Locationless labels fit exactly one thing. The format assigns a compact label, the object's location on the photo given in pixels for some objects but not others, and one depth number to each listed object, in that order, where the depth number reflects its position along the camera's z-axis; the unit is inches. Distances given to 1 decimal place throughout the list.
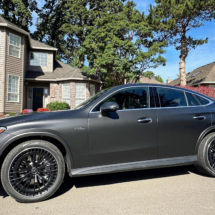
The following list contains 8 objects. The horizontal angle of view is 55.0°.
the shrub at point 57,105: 608.8
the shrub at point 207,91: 681.6
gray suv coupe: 117.9
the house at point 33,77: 563.2
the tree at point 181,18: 749.3
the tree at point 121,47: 690.2
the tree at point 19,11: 956.6
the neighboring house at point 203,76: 953.5
